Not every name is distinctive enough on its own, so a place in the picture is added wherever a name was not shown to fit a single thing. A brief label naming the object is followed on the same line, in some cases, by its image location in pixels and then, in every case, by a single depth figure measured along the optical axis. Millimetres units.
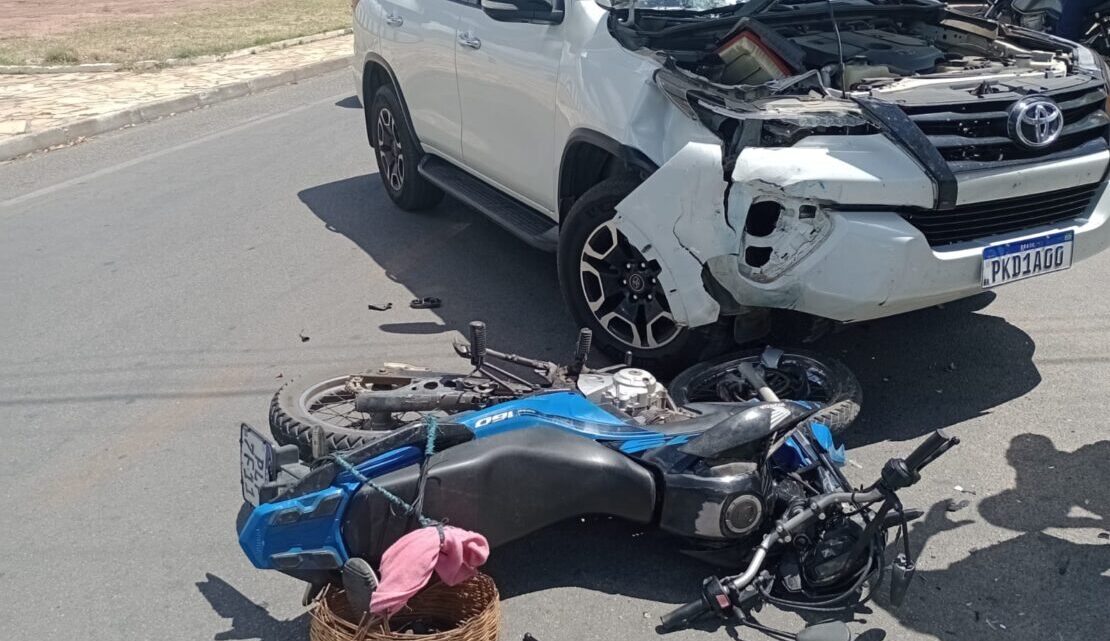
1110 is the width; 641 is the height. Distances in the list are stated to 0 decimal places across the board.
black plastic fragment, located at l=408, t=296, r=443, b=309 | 6457
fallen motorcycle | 3506
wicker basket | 3312
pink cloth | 3223
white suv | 4398
